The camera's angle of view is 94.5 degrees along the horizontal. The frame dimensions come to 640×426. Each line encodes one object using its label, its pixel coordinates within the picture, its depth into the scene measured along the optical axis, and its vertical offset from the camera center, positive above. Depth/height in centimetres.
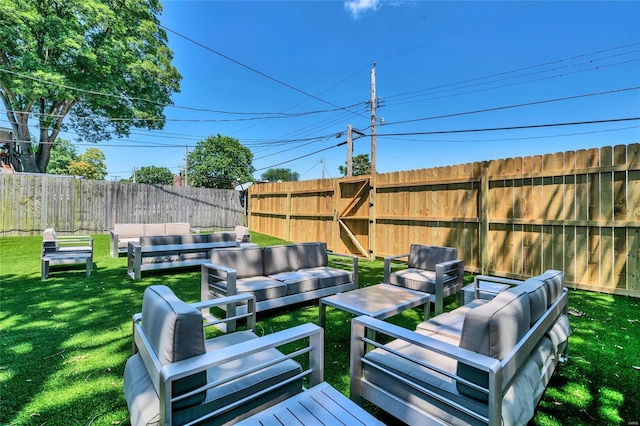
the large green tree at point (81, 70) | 1184 +625
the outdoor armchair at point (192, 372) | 132 -84
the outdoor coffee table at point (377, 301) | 288 -100
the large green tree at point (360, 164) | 3735 +564
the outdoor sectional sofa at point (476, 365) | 138 -89
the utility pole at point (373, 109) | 1134 +388
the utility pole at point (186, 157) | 2489 +427
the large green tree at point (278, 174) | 6122 +697
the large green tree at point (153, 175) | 5050 +550
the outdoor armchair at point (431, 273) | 372 -95
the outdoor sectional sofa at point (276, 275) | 362 -97
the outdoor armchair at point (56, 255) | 513 -89
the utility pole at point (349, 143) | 1152 +257
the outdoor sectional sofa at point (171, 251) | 549 -86
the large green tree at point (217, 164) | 3073 +458
